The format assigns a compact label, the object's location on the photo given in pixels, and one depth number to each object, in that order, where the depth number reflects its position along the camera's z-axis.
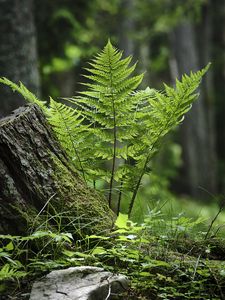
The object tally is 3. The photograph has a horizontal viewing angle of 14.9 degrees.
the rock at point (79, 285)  3.96
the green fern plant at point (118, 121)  5.34
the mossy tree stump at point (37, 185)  4.67
